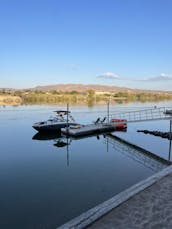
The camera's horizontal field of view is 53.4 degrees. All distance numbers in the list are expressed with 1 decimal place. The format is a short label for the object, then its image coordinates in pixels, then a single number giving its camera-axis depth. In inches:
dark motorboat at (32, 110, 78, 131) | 751.0
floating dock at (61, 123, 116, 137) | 698.4
